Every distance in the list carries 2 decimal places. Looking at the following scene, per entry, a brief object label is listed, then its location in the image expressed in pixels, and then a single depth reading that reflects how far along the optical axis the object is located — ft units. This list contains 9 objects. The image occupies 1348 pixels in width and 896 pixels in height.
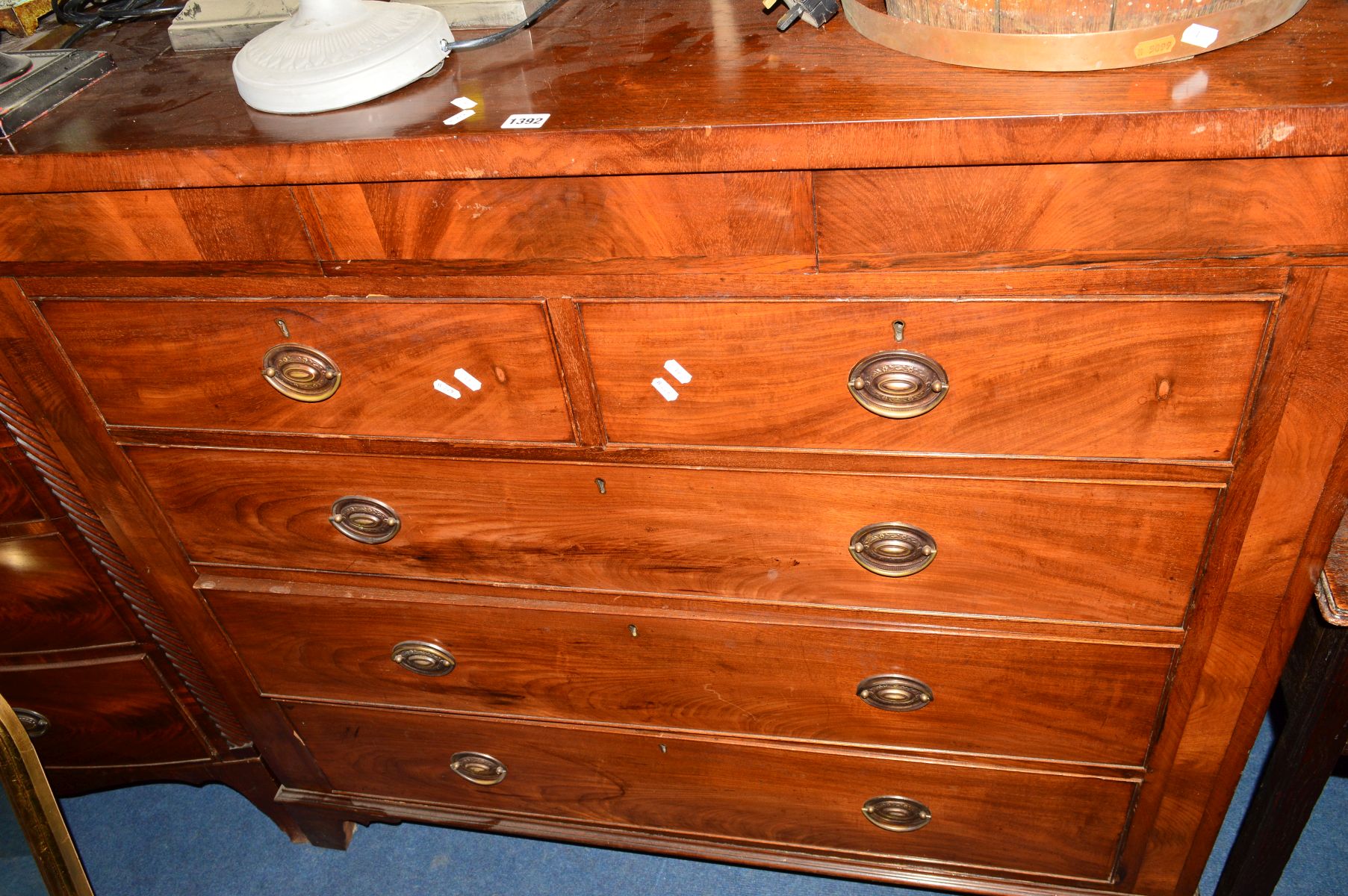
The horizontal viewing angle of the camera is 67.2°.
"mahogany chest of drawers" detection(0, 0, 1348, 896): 2.46
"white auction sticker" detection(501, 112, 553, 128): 2.59
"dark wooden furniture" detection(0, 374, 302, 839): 3.72
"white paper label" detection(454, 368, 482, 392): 3.08
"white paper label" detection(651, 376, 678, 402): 2.96
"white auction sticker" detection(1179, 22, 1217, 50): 2.40
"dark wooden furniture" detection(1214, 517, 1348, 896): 3.04
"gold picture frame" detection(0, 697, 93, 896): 2.87
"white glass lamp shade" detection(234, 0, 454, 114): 2.79
